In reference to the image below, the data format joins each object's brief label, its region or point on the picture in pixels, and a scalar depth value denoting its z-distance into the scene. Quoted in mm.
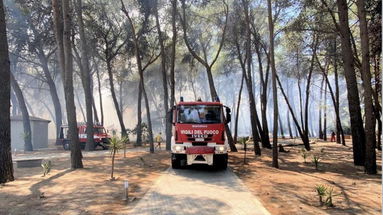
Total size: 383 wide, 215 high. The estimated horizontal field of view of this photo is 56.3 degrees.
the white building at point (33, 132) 31122
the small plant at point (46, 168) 12734
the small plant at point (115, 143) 12492
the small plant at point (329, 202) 8219
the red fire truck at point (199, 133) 13405
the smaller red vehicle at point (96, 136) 29612
